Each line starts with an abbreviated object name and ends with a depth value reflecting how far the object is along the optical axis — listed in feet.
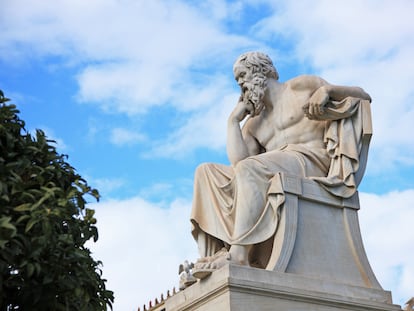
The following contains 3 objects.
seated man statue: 25.99
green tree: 15.10
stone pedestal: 24.08
